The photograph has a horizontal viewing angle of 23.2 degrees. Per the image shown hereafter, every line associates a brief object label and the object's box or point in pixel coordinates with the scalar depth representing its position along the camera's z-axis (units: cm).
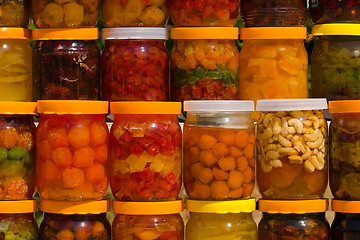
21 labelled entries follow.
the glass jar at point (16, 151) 119
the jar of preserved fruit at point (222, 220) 119
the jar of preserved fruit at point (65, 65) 122
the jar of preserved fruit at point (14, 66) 122
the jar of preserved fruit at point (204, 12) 123
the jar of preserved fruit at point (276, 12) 125
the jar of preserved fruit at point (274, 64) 125
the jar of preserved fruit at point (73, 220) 118
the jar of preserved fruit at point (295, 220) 120
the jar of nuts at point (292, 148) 118
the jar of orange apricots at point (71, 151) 117
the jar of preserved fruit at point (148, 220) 118
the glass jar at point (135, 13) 123
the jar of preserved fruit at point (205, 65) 123
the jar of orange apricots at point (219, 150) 118
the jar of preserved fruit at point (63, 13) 122
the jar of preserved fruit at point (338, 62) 126
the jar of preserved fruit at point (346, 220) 120
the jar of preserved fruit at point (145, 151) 117
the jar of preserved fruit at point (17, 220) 119
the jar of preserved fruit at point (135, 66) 122
